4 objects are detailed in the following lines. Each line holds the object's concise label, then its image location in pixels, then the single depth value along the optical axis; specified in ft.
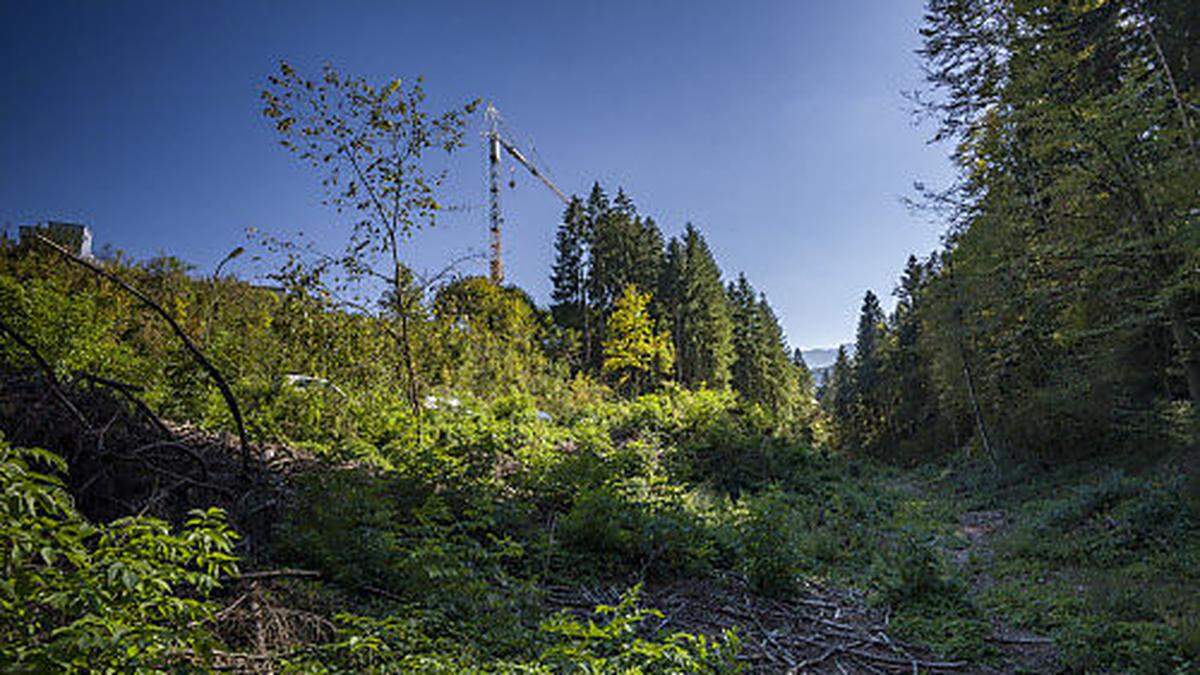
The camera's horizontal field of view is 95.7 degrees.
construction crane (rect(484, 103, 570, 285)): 160.45
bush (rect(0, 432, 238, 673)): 5.38
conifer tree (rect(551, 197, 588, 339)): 118.01
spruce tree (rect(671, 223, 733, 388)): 111.34
